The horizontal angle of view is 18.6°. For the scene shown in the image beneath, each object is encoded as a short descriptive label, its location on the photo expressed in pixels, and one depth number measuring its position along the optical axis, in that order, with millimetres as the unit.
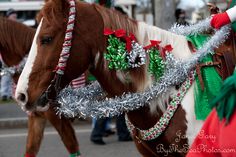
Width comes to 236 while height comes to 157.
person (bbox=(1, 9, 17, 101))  15743
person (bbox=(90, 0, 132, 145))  9766
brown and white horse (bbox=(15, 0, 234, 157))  4344
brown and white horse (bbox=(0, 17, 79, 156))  7067
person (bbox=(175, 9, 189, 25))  13285
